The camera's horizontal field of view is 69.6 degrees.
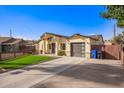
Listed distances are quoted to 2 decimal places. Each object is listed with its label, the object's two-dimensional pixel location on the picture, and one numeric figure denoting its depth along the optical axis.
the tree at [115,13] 4.61
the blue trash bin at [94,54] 9.78
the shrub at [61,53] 11.53
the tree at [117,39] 16.14
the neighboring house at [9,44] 16.97
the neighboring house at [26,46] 14.78
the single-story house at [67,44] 10.79
